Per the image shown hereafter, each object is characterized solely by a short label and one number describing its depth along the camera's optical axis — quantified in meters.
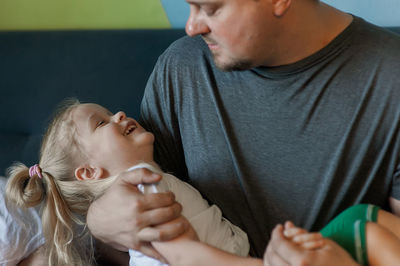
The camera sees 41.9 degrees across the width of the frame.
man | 1.33
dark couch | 1.98
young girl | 1.43
